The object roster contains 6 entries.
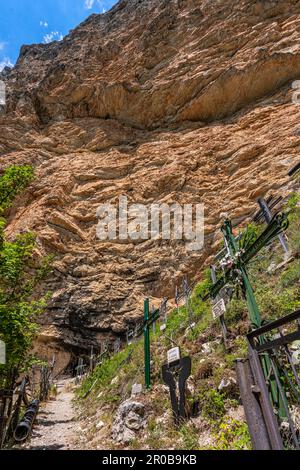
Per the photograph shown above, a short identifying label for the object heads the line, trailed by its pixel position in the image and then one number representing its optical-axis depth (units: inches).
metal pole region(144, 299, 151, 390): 292.3
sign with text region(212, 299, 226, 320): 247.3
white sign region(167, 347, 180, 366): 225.6
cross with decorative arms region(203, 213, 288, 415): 183.0
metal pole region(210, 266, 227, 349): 248.8
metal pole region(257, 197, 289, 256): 329.6
